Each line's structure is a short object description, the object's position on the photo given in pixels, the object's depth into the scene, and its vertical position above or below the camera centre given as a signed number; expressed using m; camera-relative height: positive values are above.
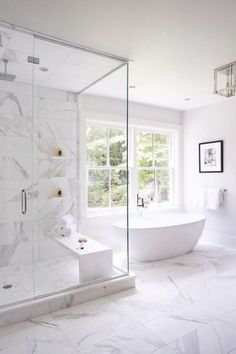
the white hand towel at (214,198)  4.48 -0.34
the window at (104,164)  3.96 +0.22
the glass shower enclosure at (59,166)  2.88 +0.19
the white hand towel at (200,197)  4.69 -0.34
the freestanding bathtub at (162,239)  3.59 -0.87
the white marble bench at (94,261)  2.81 -0.91
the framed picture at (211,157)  4.56 +0.40
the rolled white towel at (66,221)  3.63 -0.61
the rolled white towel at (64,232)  3.57 -0.73
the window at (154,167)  4.86 +0.23
